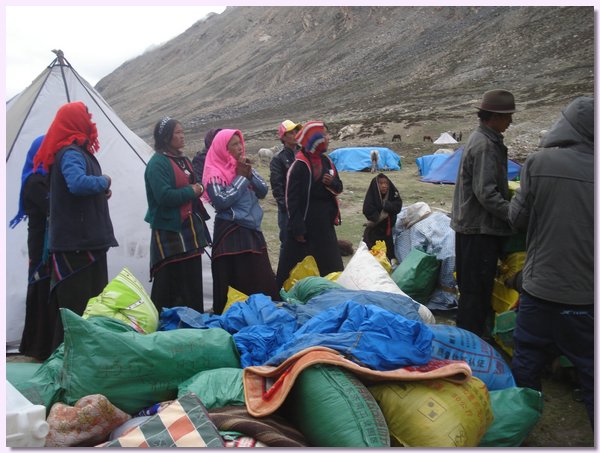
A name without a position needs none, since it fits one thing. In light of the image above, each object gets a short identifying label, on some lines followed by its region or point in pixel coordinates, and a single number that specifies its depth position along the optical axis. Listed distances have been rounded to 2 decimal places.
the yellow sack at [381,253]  4.28
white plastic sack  3.59
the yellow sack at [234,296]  3.65
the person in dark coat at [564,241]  2.37
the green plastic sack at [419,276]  4.07
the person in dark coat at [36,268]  3.41
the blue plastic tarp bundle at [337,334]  2.29
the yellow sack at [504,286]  3.22
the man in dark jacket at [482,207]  3.08
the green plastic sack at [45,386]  2.32
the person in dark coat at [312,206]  4.05
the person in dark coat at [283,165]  4.43
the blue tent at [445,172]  13.26
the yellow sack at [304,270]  4.14
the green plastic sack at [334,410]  2.05
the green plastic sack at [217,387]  2.23
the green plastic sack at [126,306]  2.97
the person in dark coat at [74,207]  3.18
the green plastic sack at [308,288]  3.43
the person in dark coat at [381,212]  5.11
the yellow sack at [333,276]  3.97
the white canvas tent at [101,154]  4.25
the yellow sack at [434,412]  2.12
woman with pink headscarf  3.71
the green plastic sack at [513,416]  2.36
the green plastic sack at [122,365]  2.32
